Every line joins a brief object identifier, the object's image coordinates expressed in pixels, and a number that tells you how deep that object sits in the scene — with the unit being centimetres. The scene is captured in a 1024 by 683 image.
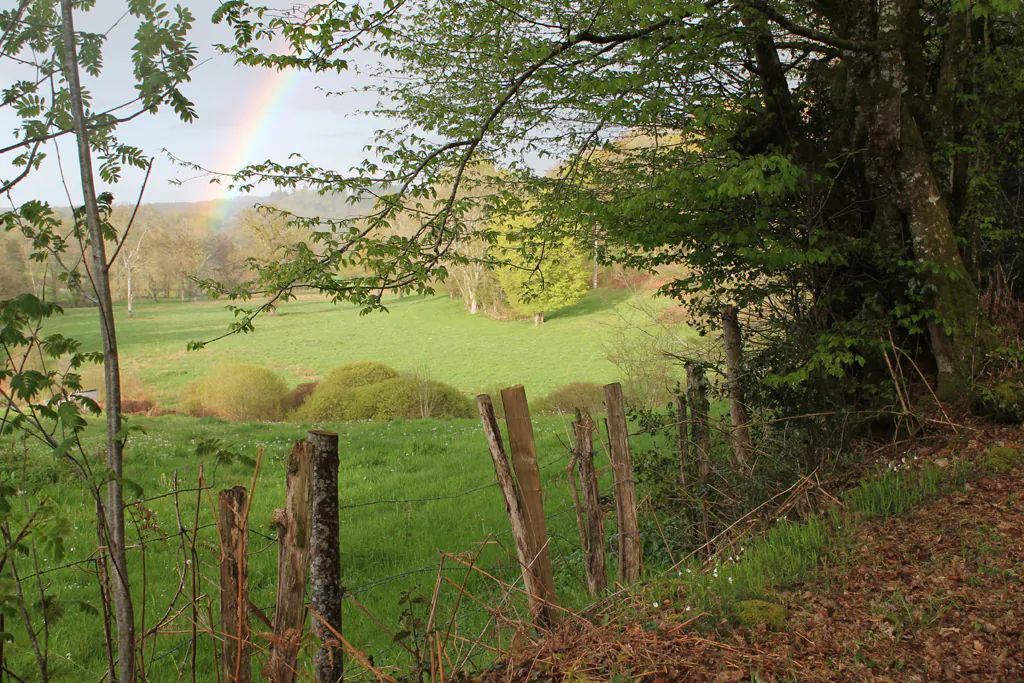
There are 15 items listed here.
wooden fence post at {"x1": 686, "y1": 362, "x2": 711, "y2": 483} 627
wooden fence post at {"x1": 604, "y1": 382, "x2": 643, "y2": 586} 447
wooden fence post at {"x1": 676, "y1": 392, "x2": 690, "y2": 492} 632
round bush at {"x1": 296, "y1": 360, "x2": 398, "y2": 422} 2405
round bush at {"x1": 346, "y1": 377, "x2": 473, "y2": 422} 2339
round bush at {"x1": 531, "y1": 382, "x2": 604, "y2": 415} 2310
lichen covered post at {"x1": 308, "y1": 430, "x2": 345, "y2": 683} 293
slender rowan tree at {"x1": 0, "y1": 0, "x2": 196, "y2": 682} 253
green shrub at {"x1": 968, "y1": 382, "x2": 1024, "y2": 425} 682
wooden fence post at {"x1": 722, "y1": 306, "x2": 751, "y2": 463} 737
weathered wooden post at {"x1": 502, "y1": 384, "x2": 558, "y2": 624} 400
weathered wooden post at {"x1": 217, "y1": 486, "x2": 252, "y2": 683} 259
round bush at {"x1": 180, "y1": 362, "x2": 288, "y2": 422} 2714
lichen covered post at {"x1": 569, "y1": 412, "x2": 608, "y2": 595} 427
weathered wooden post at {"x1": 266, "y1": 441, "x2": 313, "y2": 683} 265
